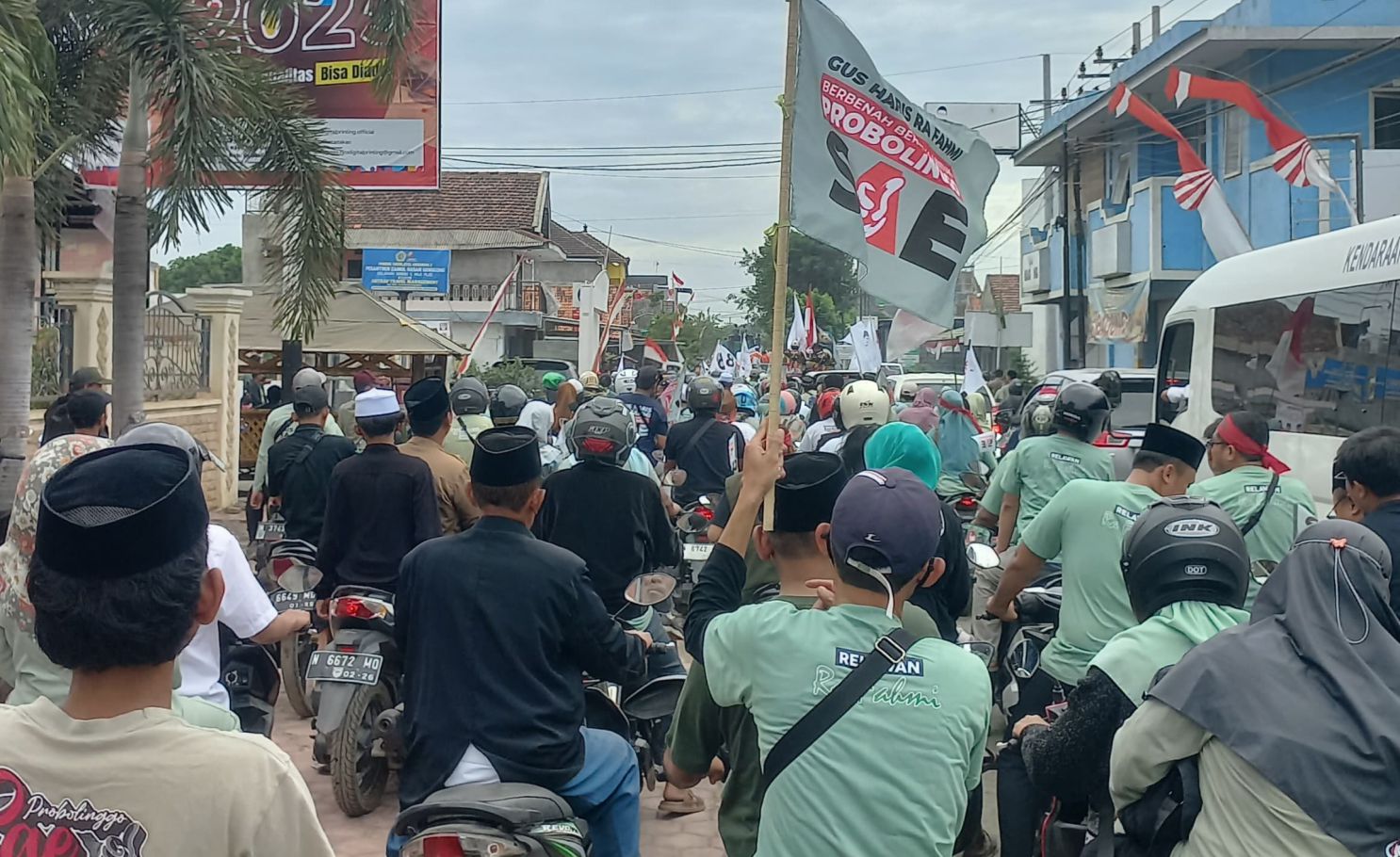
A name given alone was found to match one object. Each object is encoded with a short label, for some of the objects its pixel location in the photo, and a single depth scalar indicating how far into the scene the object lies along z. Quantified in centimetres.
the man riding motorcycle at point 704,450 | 947
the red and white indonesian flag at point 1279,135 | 1582
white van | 898
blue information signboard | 3416
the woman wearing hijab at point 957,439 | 952
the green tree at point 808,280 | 7206
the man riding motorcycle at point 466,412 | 831
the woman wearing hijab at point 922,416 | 893
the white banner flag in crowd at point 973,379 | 1560
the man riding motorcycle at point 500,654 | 355
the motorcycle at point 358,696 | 529
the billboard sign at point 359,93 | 1720
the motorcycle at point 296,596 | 613
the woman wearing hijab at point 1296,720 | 241
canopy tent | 1742
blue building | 2042
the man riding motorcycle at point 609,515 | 572
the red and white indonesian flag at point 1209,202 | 1753
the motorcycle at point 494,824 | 326
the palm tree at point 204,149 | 991
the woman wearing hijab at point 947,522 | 494
